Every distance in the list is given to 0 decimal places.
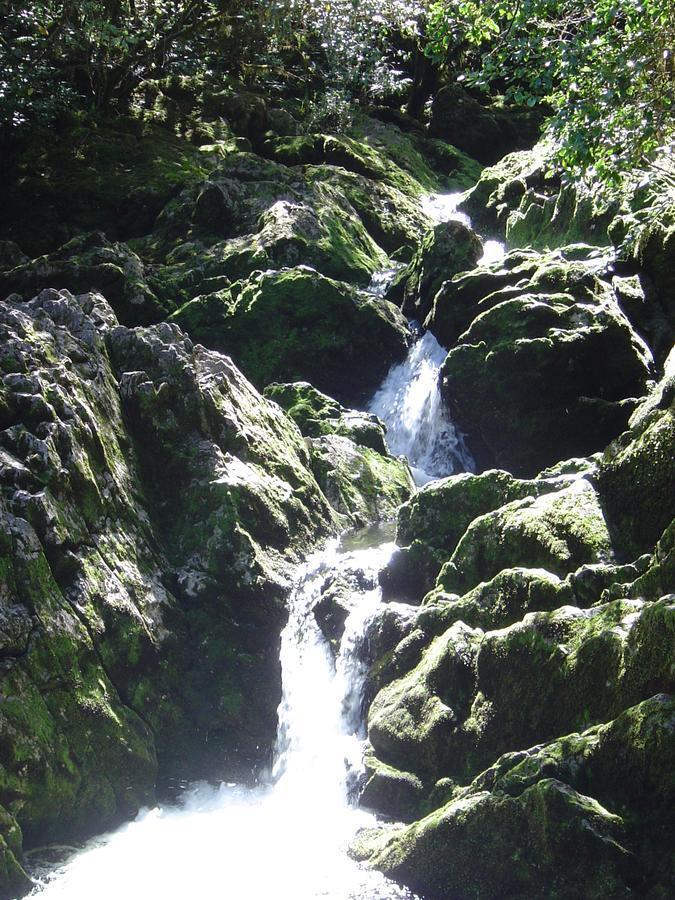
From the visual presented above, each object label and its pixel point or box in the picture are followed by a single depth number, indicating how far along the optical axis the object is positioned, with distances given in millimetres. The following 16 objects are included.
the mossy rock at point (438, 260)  22969
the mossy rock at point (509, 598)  10242
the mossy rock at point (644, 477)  10266
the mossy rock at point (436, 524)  13234
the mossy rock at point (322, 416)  19094
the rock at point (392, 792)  10320
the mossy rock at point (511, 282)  18891
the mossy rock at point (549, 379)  16938
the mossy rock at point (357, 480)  17312
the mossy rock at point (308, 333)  21938
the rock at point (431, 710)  10359
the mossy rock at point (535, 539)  10844
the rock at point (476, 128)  41844
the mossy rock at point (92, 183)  27969
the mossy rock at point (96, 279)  21734
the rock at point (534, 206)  22750
